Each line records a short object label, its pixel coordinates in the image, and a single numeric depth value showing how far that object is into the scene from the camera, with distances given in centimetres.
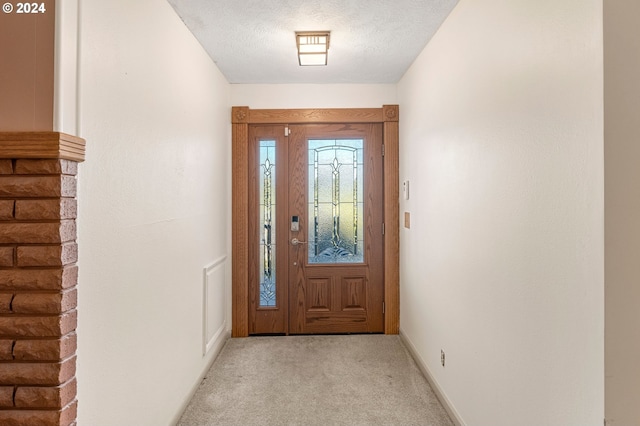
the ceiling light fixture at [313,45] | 251
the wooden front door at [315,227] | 358
